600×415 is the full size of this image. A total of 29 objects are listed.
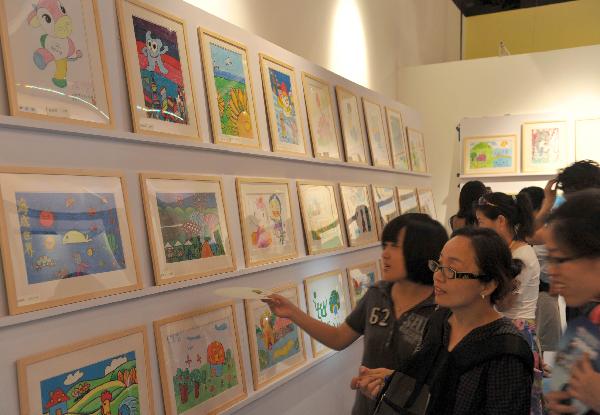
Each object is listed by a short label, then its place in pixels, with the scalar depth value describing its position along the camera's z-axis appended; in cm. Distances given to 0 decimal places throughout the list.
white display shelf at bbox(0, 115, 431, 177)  157
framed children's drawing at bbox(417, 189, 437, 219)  492
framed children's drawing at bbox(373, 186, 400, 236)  395
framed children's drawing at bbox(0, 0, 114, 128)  158
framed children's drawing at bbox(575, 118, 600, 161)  564
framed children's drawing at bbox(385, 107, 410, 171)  441
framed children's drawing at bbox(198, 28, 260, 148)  234
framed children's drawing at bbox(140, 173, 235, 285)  200
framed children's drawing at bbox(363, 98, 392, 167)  395
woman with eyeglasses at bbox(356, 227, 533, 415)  154
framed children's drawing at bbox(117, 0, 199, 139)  196
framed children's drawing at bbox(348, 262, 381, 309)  348
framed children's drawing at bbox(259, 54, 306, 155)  276
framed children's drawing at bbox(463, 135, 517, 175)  602
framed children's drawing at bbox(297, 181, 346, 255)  299
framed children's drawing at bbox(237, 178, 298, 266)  251
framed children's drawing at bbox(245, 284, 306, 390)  249
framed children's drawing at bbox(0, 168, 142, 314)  154
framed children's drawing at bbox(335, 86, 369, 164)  354
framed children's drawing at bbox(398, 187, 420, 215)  443
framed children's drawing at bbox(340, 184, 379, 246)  349
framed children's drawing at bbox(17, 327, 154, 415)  157
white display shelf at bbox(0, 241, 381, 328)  153
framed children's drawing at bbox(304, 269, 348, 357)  301
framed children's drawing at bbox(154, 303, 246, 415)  200
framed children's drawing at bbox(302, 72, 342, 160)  315
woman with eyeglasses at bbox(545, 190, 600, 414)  126
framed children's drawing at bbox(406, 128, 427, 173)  488
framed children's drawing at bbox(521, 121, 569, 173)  579
